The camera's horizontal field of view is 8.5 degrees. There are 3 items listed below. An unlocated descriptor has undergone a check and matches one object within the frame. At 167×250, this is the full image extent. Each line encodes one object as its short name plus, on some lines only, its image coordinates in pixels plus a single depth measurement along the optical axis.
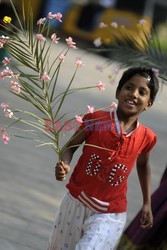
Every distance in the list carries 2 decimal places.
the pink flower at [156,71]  5.78
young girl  5.47
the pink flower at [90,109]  5.09
